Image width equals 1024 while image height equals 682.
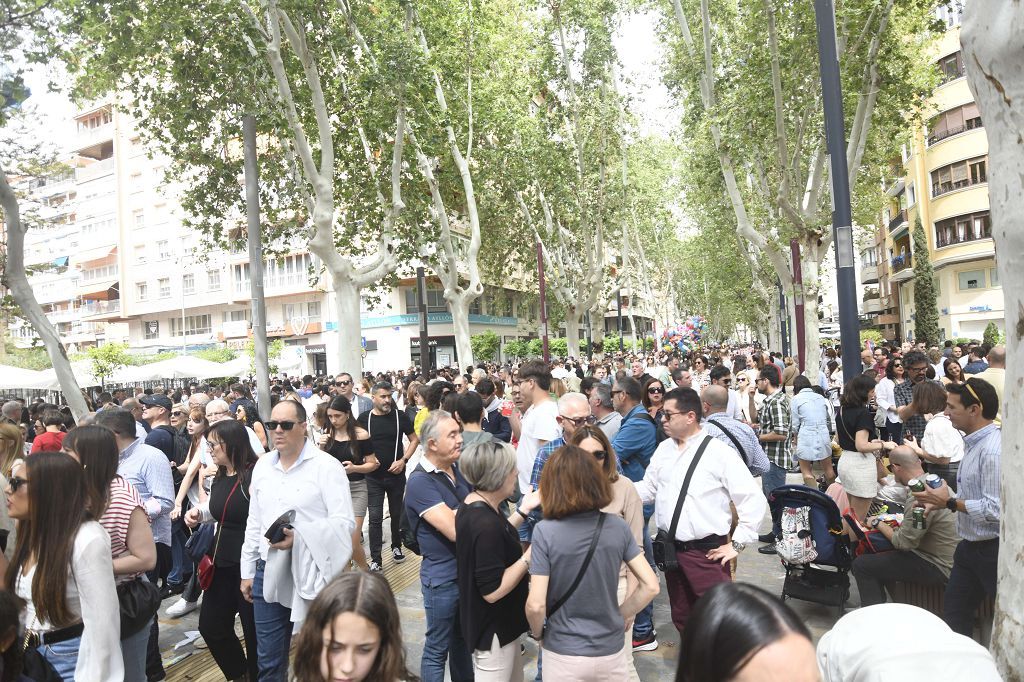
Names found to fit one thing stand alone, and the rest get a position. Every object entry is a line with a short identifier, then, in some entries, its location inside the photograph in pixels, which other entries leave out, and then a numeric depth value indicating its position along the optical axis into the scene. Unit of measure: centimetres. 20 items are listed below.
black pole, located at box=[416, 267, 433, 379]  1662
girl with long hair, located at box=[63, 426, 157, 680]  342
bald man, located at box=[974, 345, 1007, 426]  706
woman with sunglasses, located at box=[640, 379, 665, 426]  738
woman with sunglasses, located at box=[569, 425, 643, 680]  402
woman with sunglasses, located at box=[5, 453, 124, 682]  290
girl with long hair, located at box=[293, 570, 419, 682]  224
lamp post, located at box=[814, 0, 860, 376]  766
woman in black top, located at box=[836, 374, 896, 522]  638
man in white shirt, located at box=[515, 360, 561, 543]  606
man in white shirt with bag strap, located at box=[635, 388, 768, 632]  429
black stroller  534
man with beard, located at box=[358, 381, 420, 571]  735
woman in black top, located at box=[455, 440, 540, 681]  333
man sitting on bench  472
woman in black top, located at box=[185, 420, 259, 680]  449
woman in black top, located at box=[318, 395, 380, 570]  679
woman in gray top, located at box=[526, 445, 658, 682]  314
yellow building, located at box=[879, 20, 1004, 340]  3456
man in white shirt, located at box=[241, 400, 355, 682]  406
